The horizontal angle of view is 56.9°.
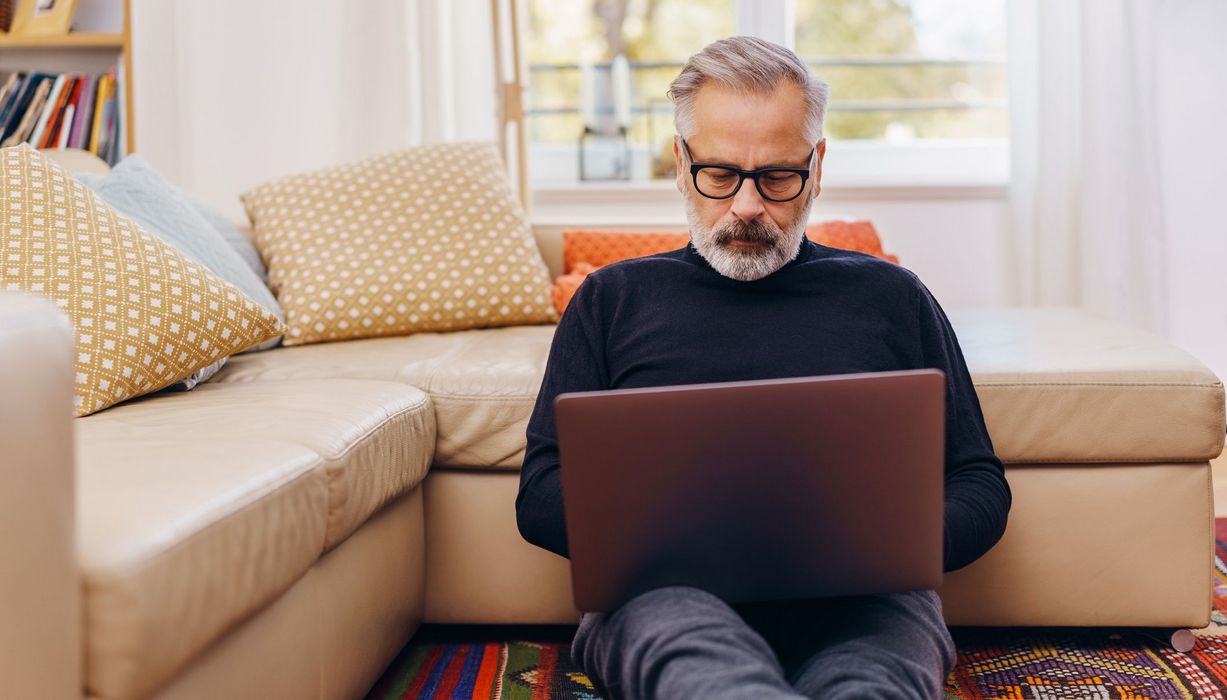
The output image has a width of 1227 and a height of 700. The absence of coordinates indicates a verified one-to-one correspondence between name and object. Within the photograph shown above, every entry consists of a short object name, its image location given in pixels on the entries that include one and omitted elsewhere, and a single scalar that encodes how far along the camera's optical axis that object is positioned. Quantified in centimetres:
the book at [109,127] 312
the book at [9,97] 299
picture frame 307
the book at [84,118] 309
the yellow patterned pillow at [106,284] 144
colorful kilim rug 152
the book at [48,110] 303
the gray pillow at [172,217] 190
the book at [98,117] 311
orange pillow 231
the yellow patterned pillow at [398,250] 216
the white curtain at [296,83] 340
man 122
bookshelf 304
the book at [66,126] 308
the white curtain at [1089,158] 314
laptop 92
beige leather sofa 85
